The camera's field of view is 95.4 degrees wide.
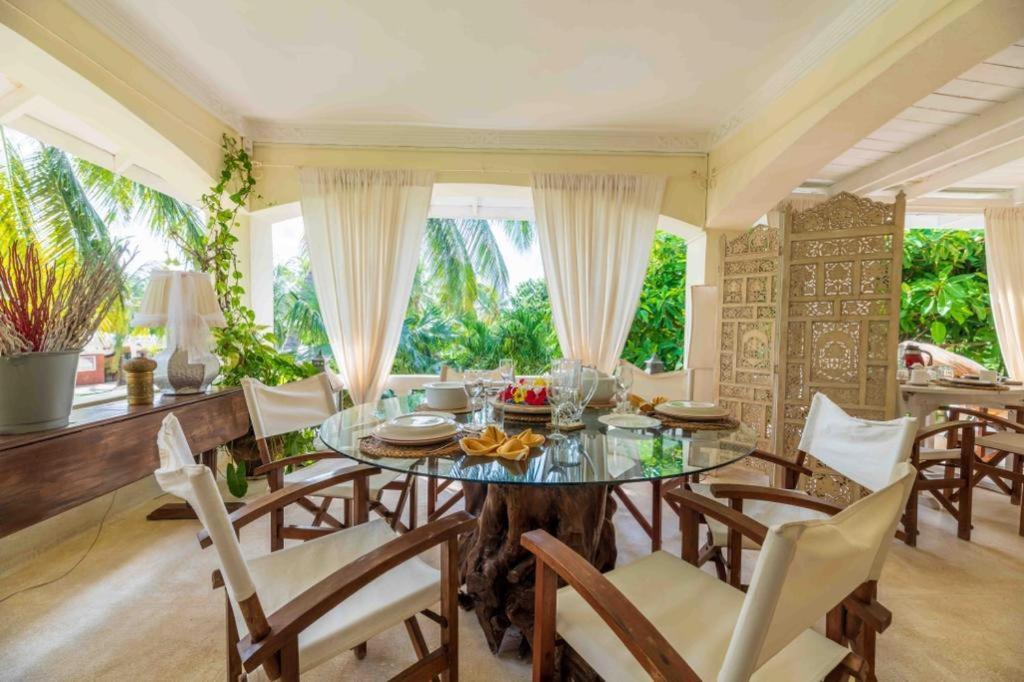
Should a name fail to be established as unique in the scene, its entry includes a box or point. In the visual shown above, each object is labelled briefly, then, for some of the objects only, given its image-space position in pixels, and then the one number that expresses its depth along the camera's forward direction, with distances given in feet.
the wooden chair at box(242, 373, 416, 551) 5.69
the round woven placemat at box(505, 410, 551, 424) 5.95
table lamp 8.07
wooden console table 5.16
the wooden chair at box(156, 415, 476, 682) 2.89
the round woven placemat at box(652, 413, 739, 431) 5.66
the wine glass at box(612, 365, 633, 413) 6.54
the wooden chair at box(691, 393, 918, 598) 4.33
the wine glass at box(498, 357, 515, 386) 7.22
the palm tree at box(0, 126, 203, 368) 8.86
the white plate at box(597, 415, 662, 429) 5.52
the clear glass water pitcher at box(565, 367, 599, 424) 5.37
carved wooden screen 8.50
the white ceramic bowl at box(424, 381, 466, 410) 6.43
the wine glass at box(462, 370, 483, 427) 6.36
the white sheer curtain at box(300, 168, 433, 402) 12.14
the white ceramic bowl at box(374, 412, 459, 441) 4.74
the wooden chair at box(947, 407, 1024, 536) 8.70
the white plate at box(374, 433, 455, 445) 4.67
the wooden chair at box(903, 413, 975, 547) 8.02
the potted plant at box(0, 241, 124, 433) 5.31
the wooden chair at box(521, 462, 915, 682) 2.27
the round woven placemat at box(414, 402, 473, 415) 6.42
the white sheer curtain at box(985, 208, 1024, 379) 14.87
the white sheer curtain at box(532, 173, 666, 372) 12.34
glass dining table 4.02
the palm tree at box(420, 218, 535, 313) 22.94
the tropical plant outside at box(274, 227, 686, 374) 19.52
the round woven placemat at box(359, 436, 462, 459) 4.45
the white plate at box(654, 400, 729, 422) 5.87
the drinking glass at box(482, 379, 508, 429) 5.93
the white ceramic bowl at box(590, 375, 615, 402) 6.78
